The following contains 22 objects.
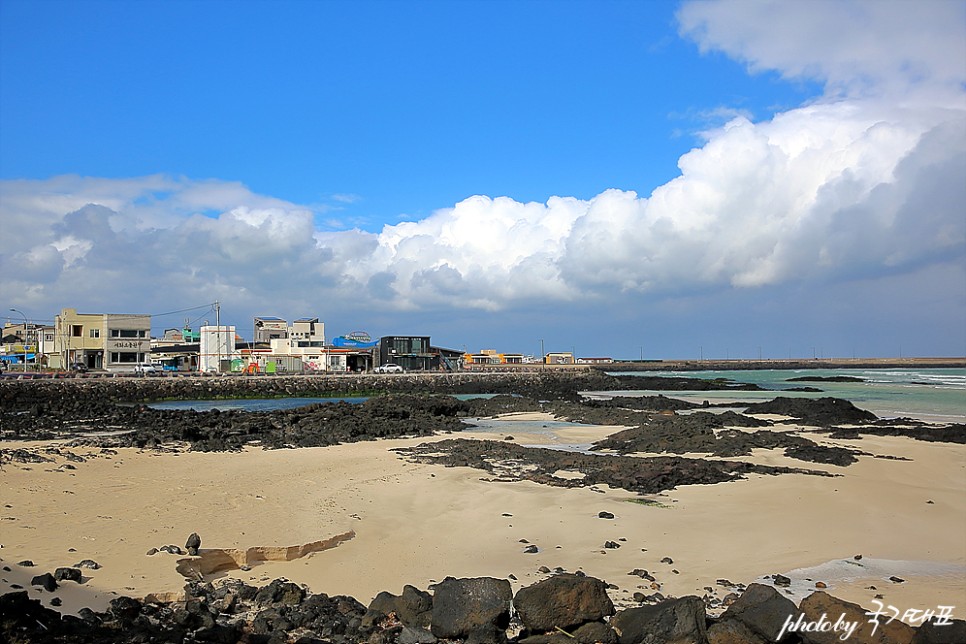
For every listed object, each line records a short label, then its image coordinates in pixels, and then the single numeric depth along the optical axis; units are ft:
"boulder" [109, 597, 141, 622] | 23.09
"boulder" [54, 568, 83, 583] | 26.23
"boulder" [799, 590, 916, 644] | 19.34
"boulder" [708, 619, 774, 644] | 20.52
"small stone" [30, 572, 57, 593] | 25.17
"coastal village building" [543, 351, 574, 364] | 470.39
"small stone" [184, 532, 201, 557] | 31.09
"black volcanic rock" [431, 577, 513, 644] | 22.48
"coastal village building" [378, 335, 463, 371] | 297.12
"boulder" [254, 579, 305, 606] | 25.36
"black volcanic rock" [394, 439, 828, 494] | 53.83
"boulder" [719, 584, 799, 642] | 20.92
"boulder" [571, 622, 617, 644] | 22.10
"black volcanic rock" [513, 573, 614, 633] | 22.72
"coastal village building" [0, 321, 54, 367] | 286.87
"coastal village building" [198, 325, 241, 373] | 286.05
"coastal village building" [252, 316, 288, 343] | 353.92
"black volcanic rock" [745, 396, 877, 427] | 106.22
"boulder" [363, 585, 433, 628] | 23.89
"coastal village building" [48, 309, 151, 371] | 250.37
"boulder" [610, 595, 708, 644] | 20.84
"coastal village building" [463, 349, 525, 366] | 393.91
